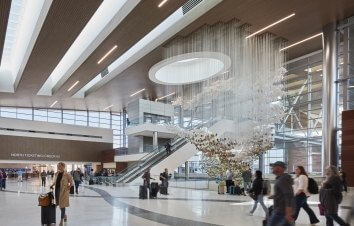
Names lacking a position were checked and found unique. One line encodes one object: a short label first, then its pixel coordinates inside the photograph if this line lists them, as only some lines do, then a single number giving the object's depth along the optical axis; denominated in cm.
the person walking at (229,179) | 2032
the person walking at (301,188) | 861
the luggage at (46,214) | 905
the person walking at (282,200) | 577
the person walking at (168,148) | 2938
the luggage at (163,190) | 1969
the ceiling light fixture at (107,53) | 2127
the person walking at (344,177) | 1752
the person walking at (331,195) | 755
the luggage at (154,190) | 1733
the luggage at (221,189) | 2017
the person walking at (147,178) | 1833
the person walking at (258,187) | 1012
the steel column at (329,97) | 2008
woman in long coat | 907
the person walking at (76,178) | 2157
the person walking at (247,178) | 1862
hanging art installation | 2044
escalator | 2894
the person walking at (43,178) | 2845
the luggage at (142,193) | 1703
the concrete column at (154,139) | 3497
